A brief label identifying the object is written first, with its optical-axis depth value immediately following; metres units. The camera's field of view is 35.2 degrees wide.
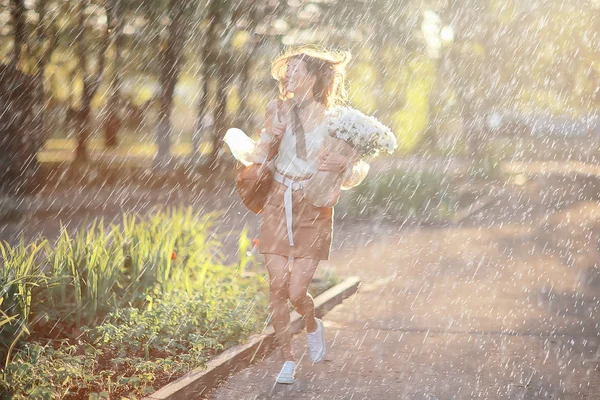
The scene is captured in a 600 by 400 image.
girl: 5.96
